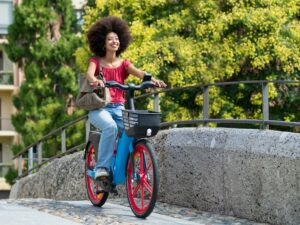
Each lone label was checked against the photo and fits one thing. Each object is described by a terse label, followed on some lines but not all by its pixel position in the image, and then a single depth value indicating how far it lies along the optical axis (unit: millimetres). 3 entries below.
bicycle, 11090
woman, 11697
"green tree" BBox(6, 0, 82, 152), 48683
